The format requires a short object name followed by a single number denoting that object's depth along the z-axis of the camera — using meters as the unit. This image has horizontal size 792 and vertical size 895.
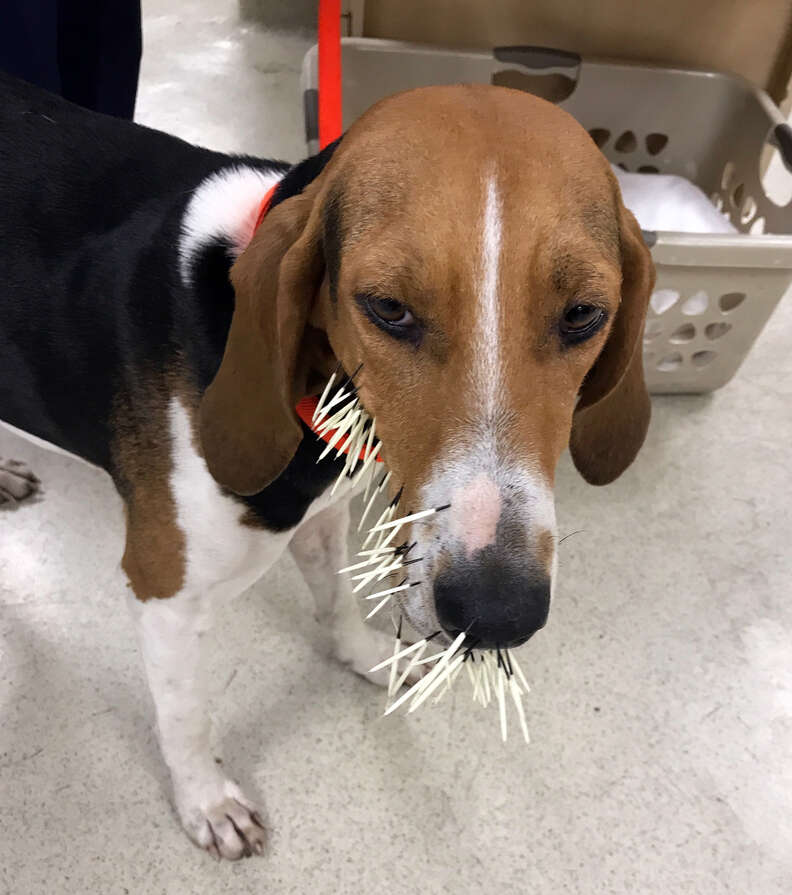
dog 0.86
